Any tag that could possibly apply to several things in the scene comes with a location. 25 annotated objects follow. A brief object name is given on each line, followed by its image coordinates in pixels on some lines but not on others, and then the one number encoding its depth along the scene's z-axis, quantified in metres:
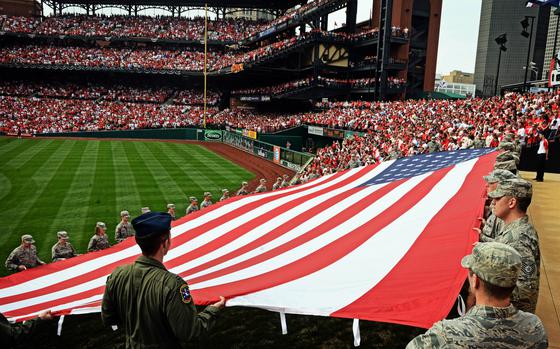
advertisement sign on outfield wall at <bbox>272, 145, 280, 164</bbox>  26.22
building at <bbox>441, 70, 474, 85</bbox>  184.25
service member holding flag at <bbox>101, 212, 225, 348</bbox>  2.47
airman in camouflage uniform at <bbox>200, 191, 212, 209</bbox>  11.31
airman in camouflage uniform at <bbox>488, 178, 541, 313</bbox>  2.80
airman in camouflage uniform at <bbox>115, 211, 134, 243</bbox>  9.14
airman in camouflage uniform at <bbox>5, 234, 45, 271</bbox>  7.04
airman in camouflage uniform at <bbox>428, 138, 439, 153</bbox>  11.71
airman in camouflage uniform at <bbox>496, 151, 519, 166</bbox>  5.37
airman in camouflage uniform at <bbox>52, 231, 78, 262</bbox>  7.55
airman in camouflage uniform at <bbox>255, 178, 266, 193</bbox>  13.26
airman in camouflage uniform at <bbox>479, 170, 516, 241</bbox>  3.55
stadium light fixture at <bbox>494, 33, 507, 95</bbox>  25.52
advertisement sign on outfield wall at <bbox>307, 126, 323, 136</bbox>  29.81
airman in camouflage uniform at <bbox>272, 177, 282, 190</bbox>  14.55
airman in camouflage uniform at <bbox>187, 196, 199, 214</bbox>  11.07
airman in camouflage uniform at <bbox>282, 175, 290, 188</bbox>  14.59
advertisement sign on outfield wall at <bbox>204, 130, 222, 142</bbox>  40.88
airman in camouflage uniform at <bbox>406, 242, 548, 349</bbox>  1.87
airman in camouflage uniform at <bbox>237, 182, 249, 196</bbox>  13.27
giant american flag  3.31
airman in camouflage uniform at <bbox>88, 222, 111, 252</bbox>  8.16
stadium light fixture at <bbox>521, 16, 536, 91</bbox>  23.62
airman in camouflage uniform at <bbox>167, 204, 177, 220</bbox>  9.92
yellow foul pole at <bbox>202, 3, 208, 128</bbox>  42.77
